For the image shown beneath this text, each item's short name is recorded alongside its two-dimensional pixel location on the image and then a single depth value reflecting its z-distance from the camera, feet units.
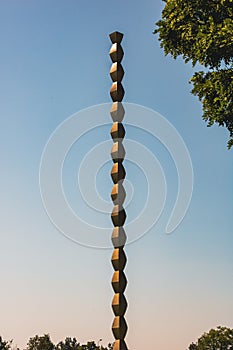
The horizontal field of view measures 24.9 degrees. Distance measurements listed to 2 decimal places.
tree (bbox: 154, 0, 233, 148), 52.80
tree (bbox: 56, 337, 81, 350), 426.76
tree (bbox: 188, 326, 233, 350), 270.77
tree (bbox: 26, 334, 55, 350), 238.07
